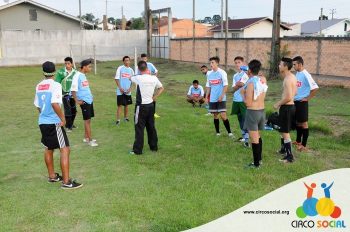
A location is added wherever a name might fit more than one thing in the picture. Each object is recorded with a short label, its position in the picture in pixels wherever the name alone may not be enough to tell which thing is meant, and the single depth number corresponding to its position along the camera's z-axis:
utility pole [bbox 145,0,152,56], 35.50
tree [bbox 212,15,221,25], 85.39
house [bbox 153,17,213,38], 69.06
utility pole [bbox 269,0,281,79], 19.16
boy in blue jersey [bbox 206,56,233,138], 8.65
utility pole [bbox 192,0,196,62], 30.88
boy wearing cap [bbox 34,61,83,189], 6.00
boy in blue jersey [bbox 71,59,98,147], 8.60
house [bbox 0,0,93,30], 38.19
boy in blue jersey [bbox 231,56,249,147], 8.30
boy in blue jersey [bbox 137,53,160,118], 11.03
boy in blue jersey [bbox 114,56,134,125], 10.65
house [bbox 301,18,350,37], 66.31
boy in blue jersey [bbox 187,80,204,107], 13.92
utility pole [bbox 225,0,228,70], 25.07
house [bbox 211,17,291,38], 48.00
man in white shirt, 7.93
